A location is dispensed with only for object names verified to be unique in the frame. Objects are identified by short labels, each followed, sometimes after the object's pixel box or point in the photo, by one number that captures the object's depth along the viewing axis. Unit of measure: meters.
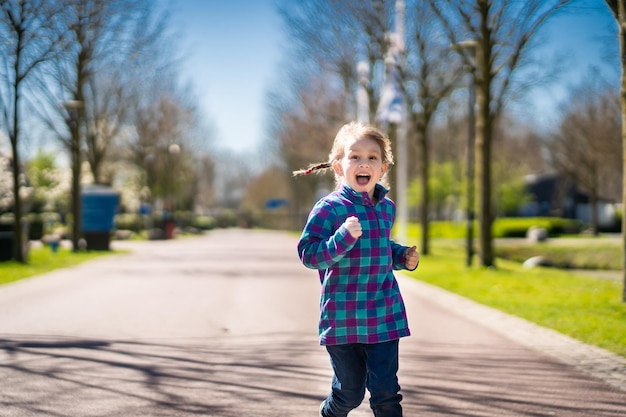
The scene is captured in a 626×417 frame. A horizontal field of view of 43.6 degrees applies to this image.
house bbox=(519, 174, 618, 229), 78.44
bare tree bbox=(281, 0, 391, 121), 24.03
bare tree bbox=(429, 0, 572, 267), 17.98
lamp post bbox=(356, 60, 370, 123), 28.06
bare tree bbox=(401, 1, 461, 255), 24.66
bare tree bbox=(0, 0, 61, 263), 18.67
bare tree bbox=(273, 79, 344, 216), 34.22
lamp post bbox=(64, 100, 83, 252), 26.22
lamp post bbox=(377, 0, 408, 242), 24.57
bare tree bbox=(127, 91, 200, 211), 47.31
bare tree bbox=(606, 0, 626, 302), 11.05
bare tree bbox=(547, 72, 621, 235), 44.03
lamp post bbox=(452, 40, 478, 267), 18.30
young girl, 3.78
